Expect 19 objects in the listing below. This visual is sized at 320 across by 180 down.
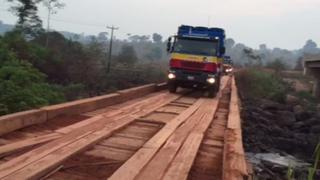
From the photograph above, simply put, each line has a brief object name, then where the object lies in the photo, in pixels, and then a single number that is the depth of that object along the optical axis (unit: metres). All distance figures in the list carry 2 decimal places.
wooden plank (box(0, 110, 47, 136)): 6.90
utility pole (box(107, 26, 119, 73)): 36.19
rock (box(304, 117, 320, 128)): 24.54
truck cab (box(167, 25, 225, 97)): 16.35
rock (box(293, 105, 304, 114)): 29.00
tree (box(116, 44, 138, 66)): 44.85
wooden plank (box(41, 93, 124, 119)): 8.55
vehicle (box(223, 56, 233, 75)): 42.63
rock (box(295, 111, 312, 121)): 26.74
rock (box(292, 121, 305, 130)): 23.73
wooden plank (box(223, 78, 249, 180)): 5.55
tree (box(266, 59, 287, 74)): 65.19
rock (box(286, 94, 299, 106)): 33.92
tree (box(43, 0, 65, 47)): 44.06
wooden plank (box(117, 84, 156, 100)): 13.34
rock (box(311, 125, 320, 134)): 22.83
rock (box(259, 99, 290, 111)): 28.39
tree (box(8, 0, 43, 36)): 40.49
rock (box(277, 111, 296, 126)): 24.72
